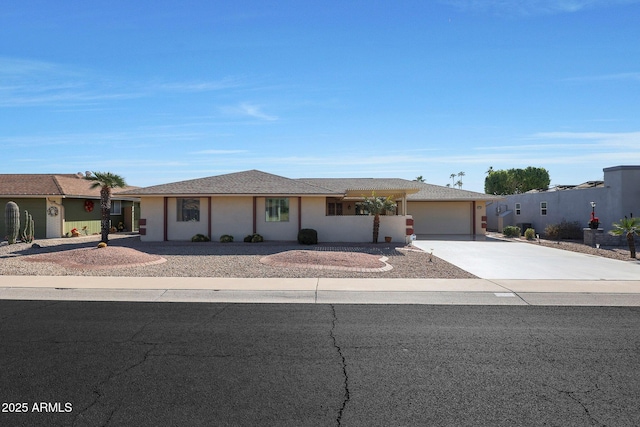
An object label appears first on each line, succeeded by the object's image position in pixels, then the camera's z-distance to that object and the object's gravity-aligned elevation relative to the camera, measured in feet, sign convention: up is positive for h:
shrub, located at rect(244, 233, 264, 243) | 82.85 -4.60
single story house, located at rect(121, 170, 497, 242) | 84.23 -0.22
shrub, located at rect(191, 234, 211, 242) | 83.71 -4.56
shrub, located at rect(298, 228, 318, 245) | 77.97 -4.18
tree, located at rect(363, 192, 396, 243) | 79.97 +0.85
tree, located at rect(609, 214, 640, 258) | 65.67 -2.83
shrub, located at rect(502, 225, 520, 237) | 108.99 -4.69
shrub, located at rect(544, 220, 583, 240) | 98.89 -4.32
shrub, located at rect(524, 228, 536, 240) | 101.86 -5.05
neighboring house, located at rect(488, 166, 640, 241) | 85.76 +1.73
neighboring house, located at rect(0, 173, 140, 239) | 95.76 +2.63
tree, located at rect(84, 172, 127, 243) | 76.02 +4.68
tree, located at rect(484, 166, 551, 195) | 233.55 +16.35
